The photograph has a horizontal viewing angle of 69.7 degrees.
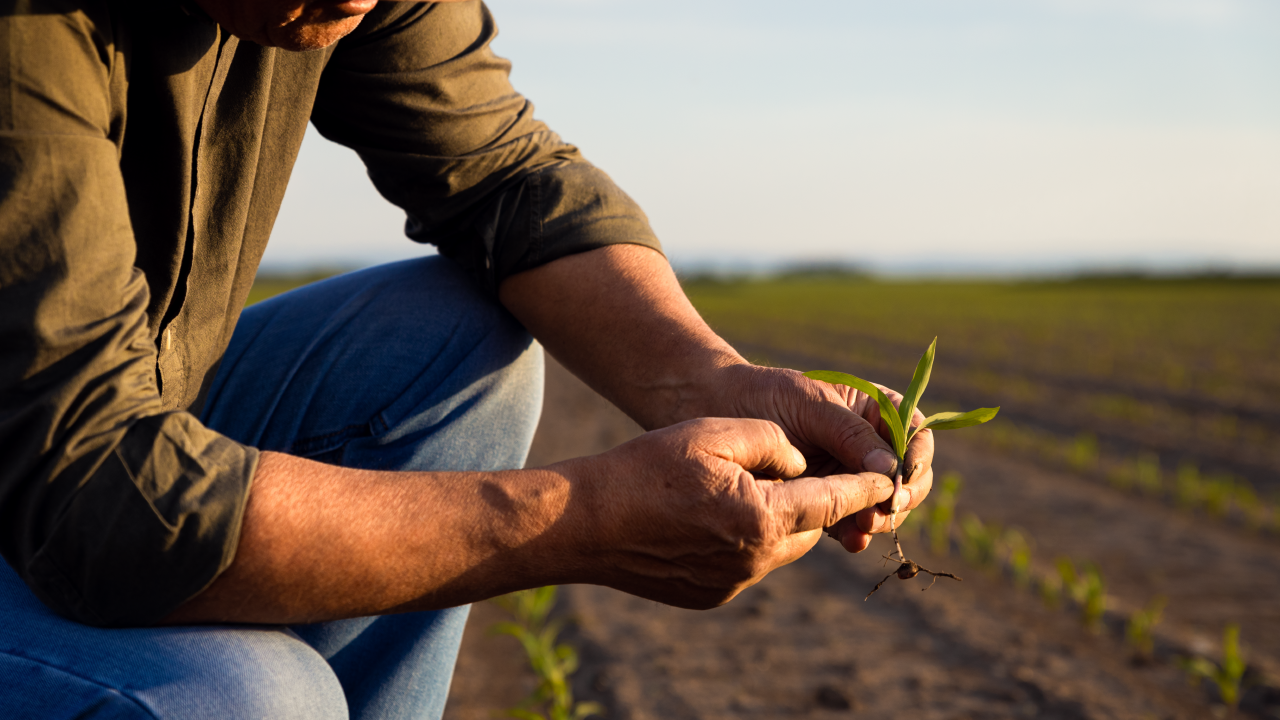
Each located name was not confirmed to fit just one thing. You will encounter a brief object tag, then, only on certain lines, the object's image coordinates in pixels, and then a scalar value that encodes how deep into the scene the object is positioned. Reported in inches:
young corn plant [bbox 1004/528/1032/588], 149.4
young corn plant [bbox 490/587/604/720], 104.6
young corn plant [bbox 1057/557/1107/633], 131.8
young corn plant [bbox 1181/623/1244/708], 109.7
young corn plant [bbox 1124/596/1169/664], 124.6
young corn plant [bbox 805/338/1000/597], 60.2
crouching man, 39.3
